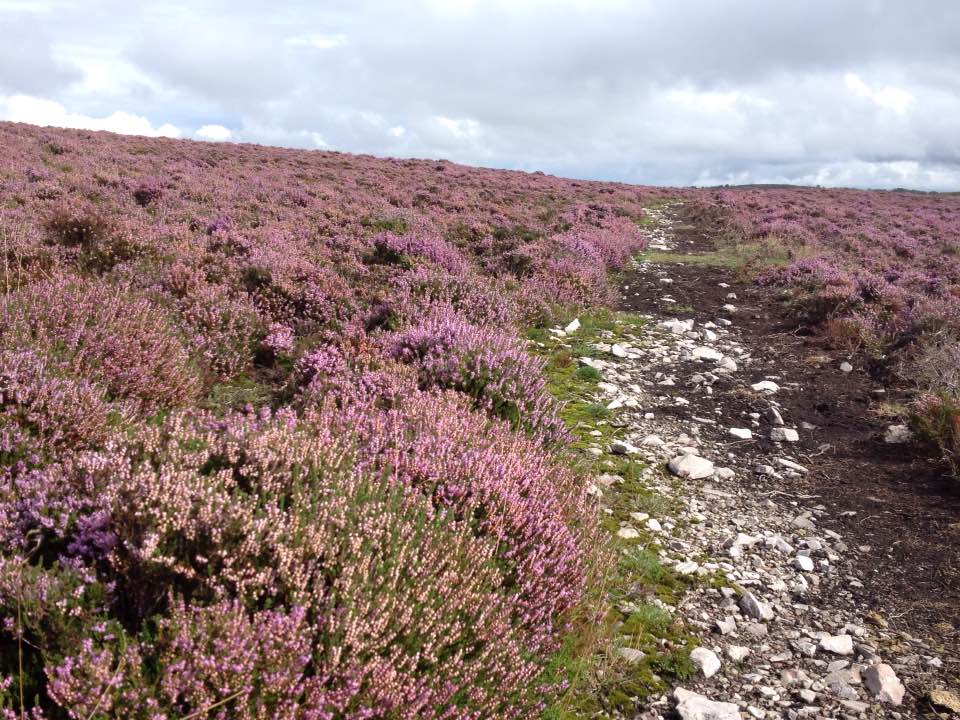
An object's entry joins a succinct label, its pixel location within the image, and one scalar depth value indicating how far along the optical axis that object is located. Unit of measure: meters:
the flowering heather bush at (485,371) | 5.23
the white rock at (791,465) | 5.89
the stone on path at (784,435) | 6.59
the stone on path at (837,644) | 3.52
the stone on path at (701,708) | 2.95
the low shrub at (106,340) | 4.20
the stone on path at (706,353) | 9.16
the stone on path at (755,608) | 3.79
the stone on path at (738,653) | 3.44
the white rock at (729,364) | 8.77
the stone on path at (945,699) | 3.09
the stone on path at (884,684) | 3.15
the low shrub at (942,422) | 5.75
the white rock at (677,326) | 10.36
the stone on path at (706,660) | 3.29
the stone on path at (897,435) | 6.47
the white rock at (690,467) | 5.53
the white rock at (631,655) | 3.24
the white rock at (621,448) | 5.72
